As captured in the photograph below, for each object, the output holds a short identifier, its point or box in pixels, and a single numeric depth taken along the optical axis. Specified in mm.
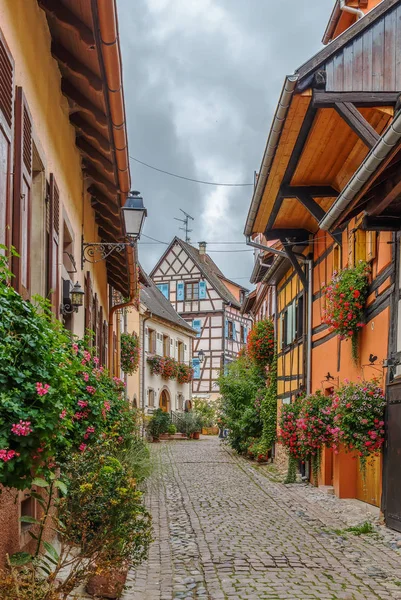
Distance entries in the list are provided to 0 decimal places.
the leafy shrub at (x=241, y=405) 21609
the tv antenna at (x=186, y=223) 48938
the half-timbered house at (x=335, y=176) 8945
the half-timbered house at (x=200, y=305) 44969
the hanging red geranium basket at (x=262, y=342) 20625
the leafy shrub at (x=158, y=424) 31906
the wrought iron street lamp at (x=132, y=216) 9828
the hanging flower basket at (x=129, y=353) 25736
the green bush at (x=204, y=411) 37344
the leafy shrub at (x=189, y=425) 35125
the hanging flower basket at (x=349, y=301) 10359
